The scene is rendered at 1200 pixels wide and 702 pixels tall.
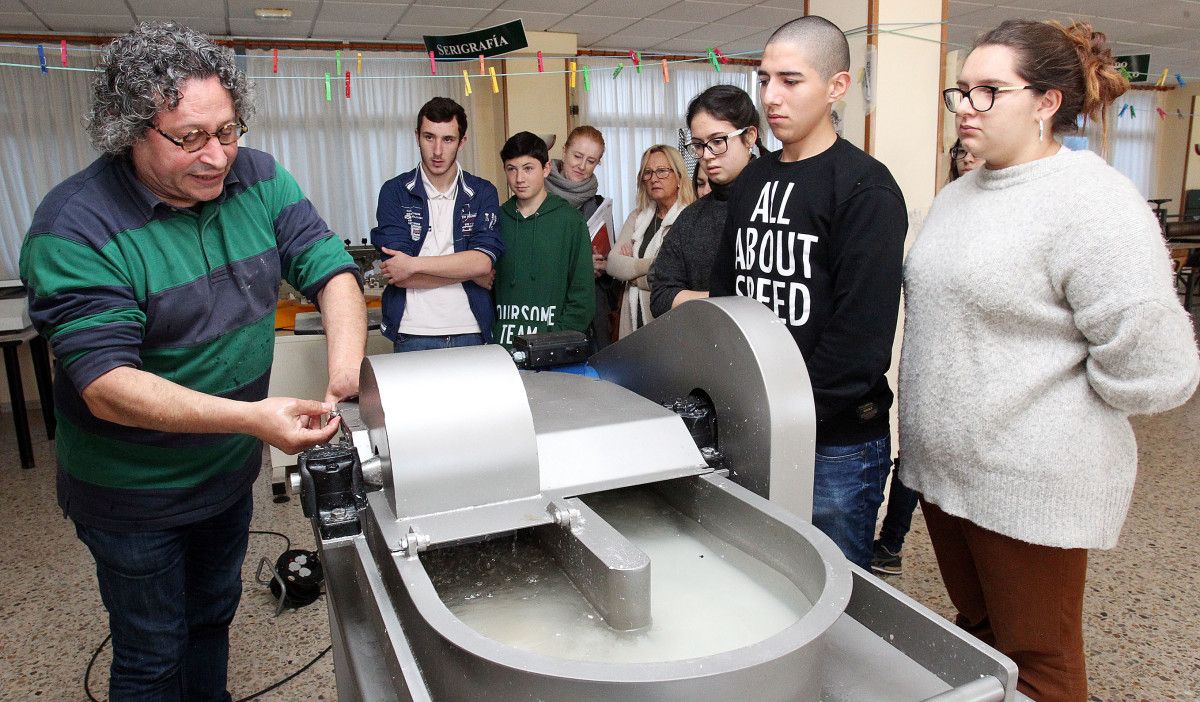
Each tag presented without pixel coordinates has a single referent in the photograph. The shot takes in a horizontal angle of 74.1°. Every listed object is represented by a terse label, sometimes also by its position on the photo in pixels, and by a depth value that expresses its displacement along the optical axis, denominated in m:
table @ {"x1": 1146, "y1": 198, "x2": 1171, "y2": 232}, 7.39
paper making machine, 0.60
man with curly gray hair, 1.03
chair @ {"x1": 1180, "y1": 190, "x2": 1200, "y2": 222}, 9.08
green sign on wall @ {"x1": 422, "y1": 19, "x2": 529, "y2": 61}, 3.66
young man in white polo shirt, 2.53
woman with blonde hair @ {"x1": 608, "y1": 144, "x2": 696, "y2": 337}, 2.74
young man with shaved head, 1.24
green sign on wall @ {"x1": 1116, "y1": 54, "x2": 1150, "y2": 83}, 5.13
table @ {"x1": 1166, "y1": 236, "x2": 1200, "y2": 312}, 6.65
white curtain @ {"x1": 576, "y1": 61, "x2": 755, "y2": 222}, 6.76
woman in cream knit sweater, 1.04
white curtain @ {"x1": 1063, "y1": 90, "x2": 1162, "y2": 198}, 9.07
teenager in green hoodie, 2.68
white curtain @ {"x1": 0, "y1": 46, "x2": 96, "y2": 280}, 5.04
